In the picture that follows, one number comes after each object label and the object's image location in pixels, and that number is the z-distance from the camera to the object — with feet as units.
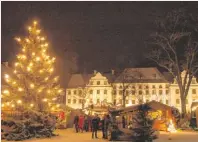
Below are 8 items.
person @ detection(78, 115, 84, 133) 86.99
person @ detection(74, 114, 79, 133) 86.03
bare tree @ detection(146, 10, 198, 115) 106.52
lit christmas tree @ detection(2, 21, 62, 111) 66.54
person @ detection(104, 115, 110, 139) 63.77
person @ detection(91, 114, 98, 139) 66.87
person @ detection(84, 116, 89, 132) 91.96
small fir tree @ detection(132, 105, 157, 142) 55.93
